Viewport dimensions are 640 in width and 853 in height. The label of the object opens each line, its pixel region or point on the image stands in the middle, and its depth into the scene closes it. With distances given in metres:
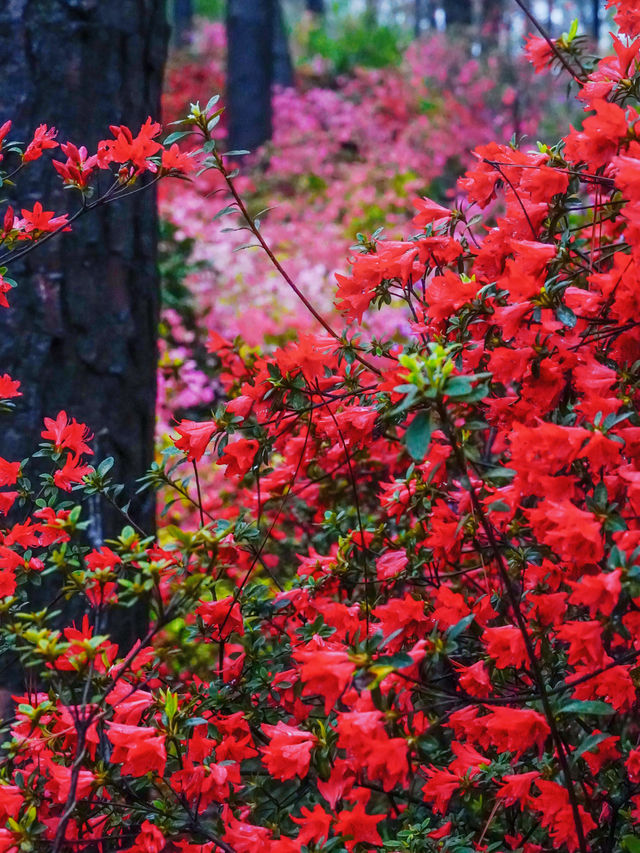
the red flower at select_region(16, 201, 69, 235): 1.54
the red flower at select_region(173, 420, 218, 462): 1.44
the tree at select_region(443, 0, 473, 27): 12.12
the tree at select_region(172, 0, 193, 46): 14.81
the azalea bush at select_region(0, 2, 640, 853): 1.12
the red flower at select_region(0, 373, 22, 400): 1.50
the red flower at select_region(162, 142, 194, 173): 1.56
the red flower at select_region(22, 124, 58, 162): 1.54
